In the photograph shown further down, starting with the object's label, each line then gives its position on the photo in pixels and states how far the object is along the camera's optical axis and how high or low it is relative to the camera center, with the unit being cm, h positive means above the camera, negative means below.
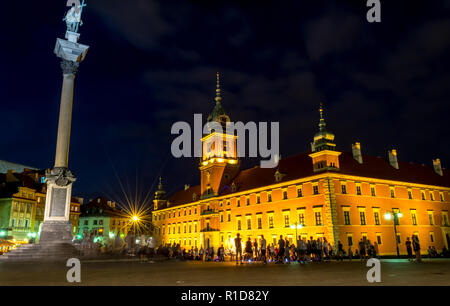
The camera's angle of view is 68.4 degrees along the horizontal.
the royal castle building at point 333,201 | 3950 +439
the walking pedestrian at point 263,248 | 2226 -88
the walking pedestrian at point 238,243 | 2208 -49
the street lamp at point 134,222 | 6934 +369
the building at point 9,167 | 6639 +1489
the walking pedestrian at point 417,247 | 2042 -89
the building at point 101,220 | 8381 +457
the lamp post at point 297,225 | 4061 +108
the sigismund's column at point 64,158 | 2545 +640
